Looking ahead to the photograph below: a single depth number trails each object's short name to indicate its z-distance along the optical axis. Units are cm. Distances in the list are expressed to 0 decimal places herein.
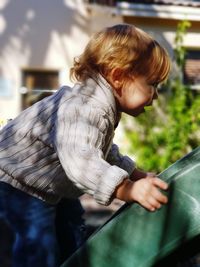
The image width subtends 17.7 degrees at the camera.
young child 121
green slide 94
